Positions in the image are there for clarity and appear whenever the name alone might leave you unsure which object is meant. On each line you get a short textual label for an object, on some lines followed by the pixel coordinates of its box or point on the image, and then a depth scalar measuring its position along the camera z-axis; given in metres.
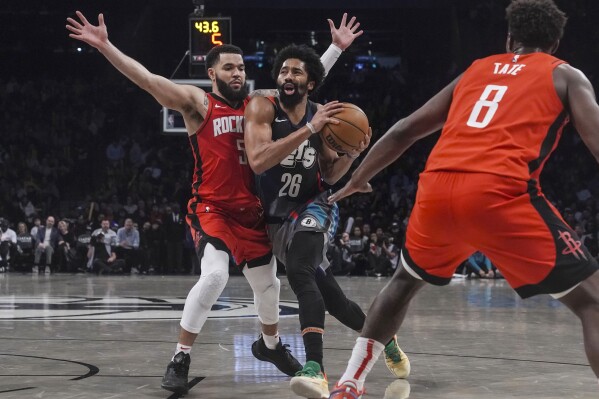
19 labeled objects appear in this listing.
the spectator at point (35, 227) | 18.12
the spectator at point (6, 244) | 17.83
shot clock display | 13.16
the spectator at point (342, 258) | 17.47
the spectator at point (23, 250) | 18.02
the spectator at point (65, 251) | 18.09
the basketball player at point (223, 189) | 5.01
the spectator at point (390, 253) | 17.56
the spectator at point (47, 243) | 18.00
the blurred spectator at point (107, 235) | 17.85
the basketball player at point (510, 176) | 3.38
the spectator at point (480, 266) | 17.00
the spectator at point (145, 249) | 18.25
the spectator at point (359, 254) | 17.95
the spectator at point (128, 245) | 18.05
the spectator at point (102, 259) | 17.72
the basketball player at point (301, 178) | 4.71
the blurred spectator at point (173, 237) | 18.11
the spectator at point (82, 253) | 18.16
